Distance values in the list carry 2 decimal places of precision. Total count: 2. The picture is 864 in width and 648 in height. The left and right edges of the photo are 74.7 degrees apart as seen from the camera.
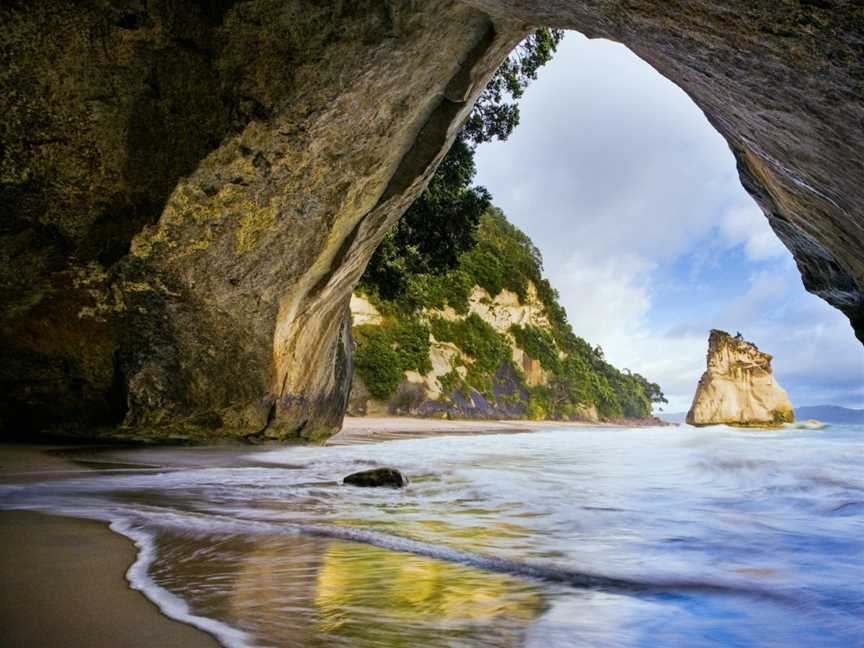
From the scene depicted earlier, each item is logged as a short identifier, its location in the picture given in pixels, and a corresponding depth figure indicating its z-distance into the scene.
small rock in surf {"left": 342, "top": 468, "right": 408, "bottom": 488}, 5.57
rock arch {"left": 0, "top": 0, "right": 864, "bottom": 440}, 4.03
